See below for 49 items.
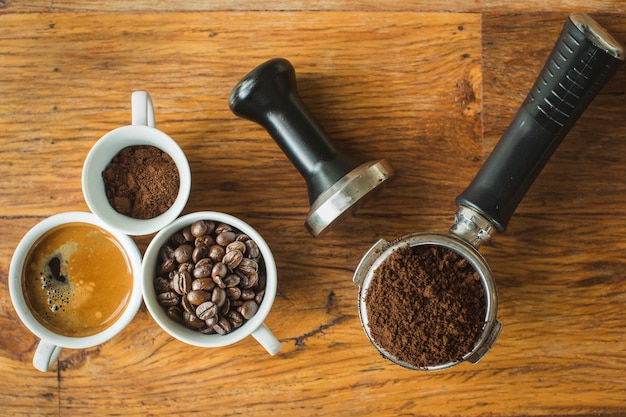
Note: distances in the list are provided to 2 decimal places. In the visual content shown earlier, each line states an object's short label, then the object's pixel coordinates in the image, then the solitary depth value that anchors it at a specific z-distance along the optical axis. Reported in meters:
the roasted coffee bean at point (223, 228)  0.46
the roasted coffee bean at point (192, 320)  0.46
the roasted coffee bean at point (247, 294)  0.46
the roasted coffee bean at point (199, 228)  0.46
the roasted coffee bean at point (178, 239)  0.47
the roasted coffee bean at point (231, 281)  0.46
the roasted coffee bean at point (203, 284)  0.45
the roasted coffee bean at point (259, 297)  0.46
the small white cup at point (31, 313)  0.46
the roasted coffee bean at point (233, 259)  0.46
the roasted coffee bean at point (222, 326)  0.46
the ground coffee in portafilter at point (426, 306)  0.44
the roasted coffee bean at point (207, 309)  0.45
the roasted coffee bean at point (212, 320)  0.45
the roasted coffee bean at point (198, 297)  0.45
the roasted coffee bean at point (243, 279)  0.46
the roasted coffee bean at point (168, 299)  0.46
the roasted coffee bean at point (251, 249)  0.46
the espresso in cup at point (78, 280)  0.48
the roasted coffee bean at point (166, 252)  0.46
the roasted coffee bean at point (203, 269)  0.46
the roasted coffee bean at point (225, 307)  0.46
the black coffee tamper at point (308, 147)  0.46
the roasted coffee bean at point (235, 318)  0.46
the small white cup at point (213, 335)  0.46
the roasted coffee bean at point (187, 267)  0.46
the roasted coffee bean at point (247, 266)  0.46
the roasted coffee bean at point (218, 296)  0.45
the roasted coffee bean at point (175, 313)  0.46
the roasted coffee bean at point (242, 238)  0.46
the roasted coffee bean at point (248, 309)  0.46
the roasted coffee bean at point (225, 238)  0.46
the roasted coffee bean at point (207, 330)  0.46
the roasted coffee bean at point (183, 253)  0.46
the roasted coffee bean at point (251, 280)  0.46
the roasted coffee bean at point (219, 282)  0.45
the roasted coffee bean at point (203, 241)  0.46
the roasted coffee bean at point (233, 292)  0.46
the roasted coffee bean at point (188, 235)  0.46
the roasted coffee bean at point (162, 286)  0.46
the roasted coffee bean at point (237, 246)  0.46
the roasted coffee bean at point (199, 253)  0.46
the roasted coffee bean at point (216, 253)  0.46
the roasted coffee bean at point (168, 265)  0.46
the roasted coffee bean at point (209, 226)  0.46
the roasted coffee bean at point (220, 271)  0.45
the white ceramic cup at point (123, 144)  0.46
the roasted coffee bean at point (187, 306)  0.46
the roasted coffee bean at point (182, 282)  0.46
